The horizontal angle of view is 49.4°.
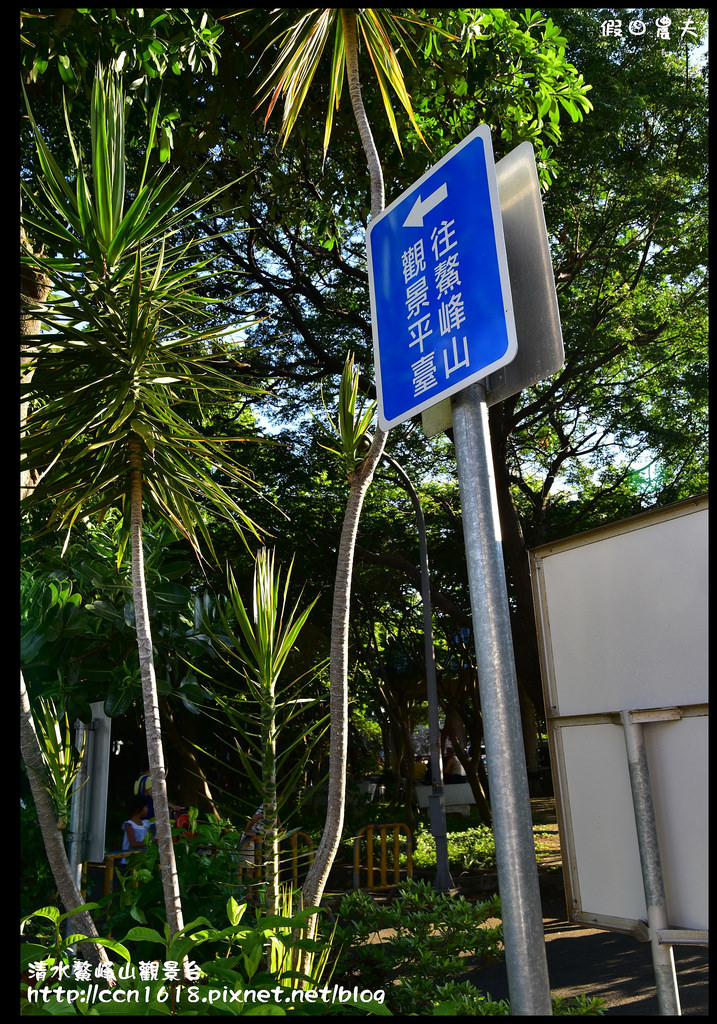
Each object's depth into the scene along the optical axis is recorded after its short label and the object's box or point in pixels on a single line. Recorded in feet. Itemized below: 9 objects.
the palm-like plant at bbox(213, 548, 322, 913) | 10.71
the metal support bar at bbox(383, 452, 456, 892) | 34.32
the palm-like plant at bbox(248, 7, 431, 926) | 10.66
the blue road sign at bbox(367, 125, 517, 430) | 6.47
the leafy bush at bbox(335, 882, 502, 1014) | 12.96
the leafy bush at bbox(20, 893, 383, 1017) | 8.00
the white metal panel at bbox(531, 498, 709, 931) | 5.89
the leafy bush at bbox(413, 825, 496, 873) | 39.55
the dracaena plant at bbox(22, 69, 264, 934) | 10.08
